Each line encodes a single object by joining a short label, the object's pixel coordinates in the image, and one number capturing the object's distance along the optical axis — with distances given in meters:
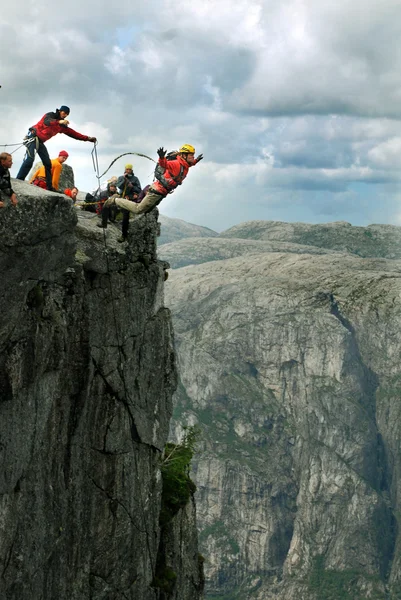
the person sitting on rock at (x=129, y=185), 45.88
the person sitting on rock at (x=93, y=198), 45.19
